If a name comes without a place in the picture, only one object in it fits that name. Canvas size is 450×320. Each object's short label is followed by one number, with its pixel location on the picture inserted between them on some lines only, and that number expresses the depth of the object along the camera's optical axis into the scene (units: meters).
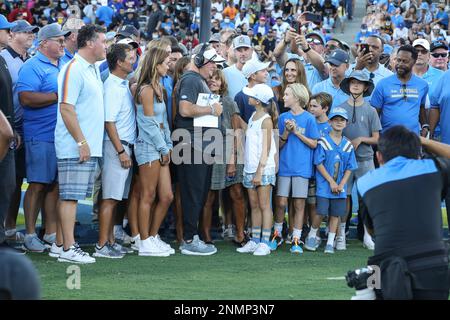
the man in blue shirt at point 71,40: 9.90
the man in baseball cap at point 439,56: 11.76
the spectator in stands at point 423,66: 11.50
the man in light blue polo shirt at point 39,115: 9.00
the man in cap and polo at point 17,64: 9.43
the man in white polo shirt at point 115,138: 8.82
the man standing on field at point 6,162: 7.93
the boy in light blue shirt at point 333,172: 9.56
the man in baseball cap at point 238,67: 10.13
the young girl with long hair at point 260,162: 9.42
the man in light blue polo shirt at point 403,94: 9.97
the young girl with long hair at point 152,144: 8.96
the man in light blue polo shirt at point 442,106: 9.38
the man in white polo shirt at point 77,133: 8.41
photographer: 5.30
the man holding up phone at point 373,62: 10.61
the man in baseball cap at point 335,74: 10.23
